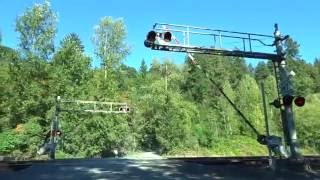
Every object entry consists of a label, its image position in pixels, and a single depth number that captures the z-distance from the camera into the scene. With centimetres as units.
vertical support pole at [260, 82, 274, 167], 790
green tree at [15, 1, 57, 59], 2779
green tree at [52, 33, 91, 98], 2762
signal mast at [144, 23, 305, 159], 946
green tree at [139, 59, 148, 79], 5335
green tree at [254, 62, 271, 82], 6189
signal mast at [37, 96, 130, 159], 1754
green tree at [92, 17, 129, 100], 3321
